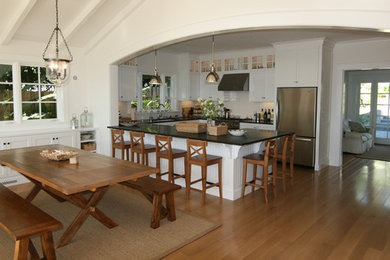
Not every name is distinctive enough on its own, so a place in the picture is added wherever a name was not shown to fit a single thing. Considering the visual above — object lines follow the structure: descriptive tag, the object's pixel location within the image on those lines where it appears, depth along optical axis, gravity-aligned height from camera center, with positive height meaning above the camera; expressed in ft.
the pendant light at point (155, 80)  19.37 +1.51
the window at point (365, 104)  35.91 +0.26
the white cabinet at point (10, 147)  18.20 -2.39
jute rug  10.86 -4.82
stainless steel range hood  27.50 +2.02
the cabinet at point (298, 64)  22.61 +3.02
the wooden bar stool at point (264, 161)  15.75 -2.73
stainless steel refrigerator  23.07 -0.79
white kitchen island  16.08 -2.34
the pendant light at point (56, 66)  12.44 +1.49
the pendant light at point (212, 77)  17.42 +1.53
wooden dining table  10.25 -2.35
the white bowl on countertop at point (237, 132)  17.26 -1.40
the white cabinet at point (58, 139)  19.49 -2.11
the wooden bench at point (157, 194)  12.78 -3.51
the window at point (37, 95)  20.77 +0.66
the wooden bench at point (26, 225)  8.93 -3.41
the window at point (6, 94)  19.80 +0.66
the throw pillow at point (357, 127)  32.81 -2.09
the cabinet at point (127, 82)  24.98 +1.79
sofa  29.71 -3.23
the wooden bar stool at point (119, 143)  19.72 -2.34
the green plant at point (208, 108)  18.54 -0.14
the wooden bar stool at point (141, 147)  18.39 -2.44
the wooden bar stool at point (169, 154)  16.90 -2.58
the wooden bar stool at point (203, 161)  15.52 -2.70
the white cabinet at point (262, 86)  26.43 +1.65
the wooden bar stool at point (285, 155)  17.43 -2.69
